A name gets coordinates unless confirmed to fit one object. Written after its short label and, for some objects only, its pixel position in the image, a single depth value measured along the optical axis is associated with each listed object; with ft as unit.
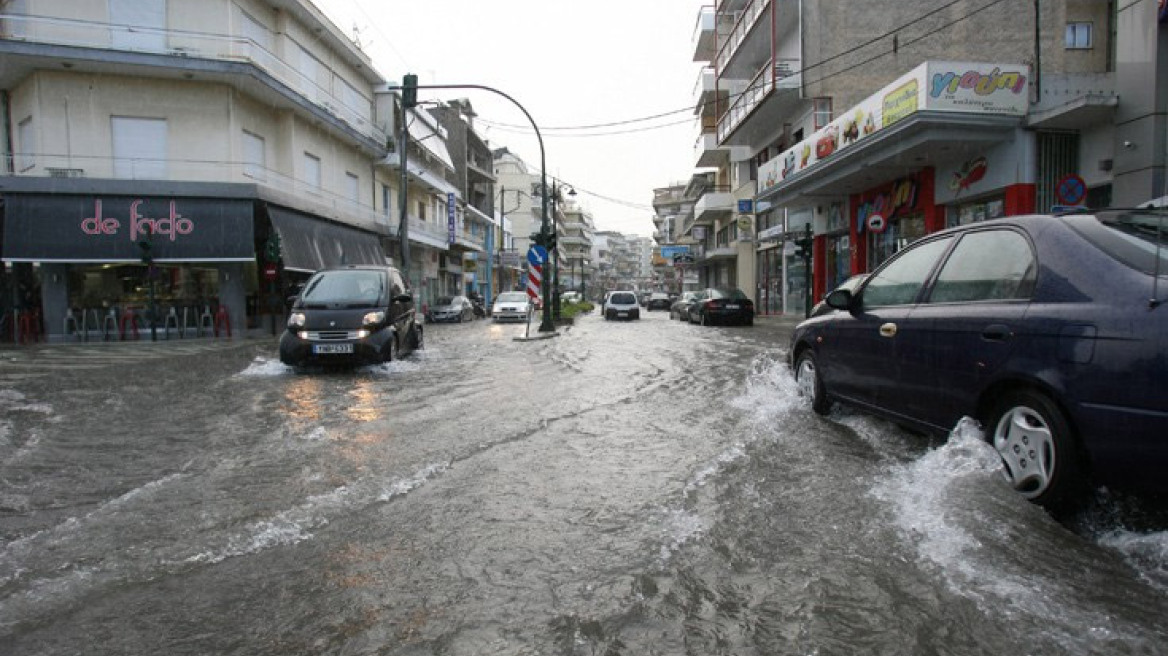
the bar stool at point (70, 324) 62.69
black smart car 32.42
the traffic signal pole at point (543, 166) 63.00
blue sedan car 9.45
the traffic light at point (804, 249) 71.15
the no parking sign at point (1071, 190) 40.27
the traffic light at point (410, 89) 62.95
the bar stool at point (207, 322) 66.54
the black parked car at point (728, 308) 81.56
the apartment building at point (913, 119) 44.50
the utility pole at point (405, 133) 63.05
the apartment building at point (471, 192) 169.48
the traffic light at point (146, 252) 56.08
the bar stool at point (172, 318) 65.16
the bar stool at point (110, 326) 63.37
